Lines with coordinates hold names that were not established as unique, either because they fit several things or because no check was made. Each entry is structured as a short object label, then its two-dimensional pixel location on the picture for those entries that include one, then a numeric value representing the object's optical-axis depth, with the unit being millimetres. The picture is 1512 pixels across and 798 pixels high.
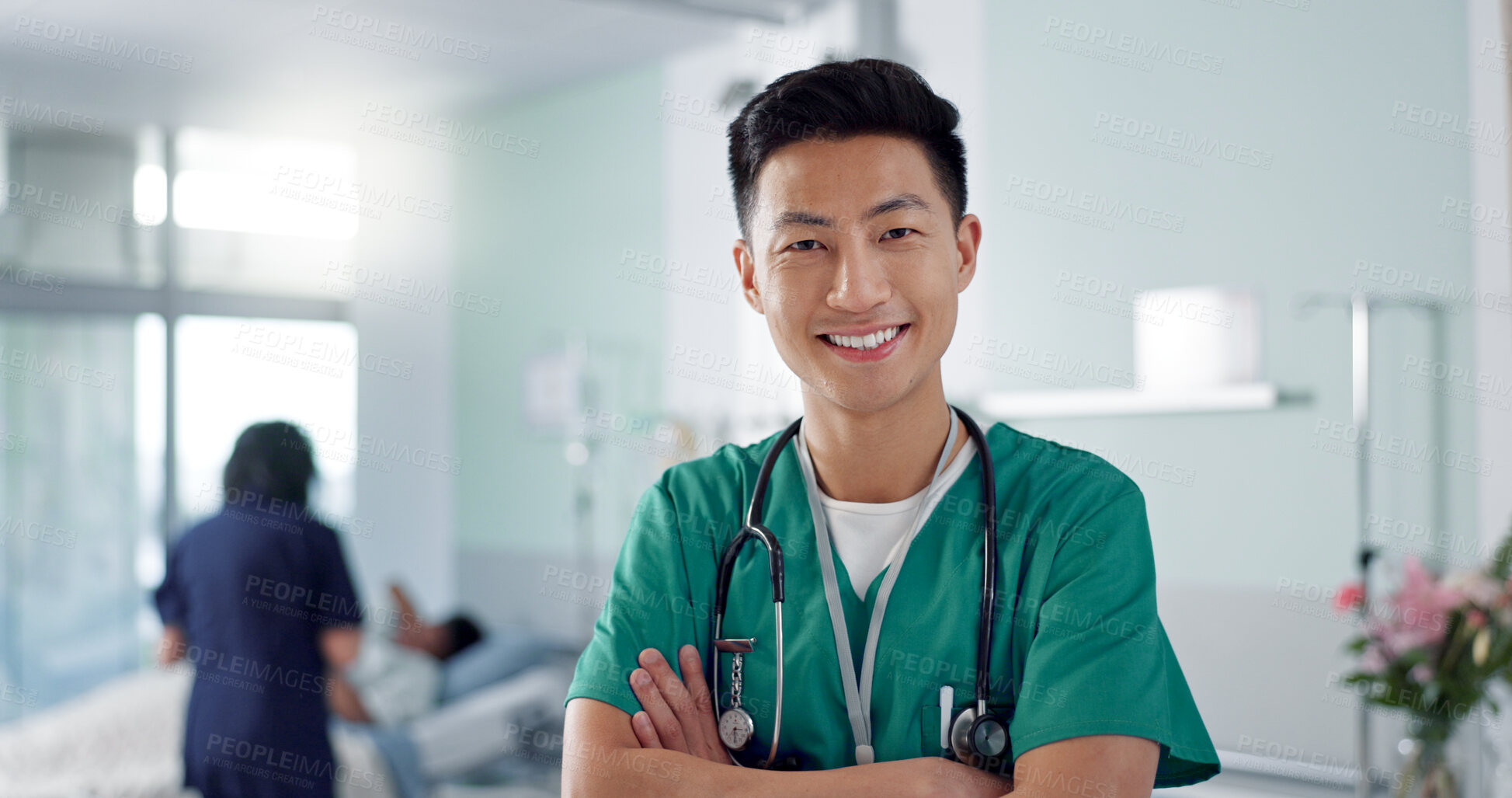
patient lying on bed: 3965
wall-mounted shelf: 2686
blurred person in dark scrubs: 2578
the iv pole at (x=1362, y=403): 2387
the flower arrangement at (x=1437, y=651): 2092
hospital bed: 3250
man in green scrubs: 1095
